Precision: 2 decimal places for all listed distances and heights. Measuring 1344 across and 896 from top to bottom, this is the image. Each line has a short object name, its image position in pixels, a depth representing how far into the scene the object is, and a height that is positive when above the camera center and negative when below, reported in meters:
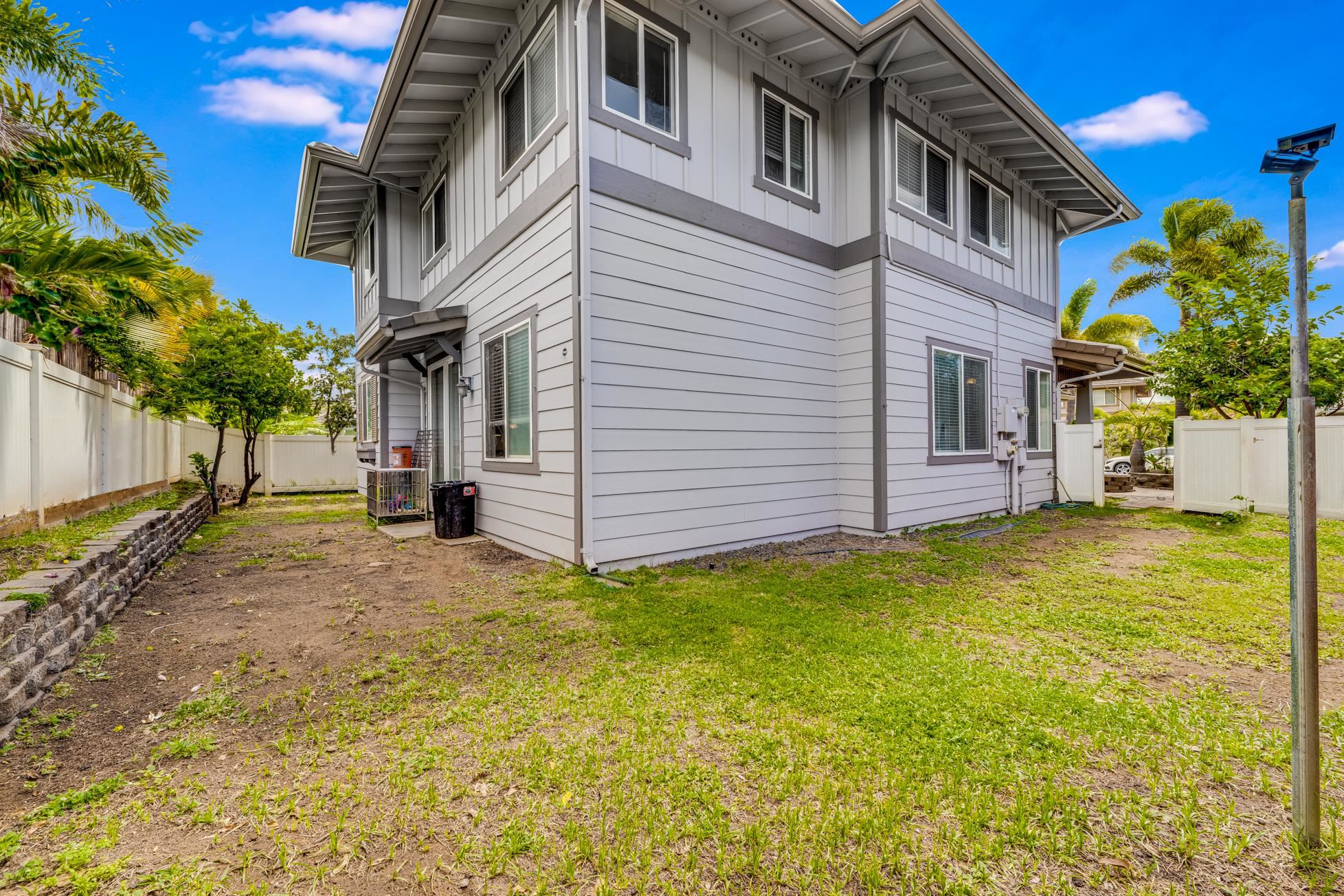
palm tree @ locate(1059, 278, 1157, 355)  19.47 +4.11
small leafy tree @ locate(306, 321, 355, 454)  19.06 +2.50
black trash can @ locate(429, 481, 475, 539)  7.37 -0.75
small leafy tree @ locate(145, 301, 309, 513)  9.24 +1.24
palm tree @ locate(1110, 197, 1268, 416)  15.69 +5.69
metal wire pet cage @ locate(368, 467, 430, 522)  8.70 -0.67
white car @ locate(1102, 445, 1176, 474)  15.47 -0.50
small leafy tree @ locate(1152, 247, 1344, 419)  8.75 +1.53
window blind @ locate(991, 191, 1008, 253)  9.43 +3.70
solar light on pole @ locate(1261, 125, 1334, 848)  1.61 -0.13
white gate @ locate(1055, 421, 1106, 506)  10.31 -0.30
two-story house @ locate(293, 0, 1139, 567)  5.59 +2.22
